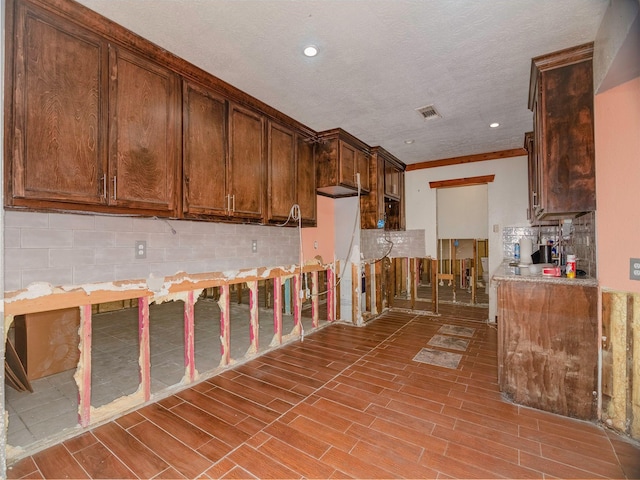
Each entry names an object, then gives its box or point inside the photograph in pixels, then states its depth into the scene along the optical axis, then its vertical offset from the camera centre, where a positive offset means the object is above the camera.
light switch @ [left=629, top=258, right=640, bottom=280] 1.81 -0.17
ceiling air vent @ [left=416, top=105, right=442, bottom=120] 3.10 +1.41
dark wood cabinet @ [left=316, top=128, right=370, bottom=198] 3.81 +1.09
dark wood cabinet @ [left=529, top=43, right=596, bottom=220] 2.18 +0.85
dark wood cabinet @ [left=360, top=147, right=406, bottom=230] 4.48 +0.84
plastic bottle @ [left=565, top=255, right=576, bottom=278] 2.30 -0.20
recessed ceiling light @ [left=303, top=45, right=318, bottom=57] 2.10 +1.39
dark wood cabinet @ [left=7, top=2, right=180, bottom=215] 1.59 +0.76
